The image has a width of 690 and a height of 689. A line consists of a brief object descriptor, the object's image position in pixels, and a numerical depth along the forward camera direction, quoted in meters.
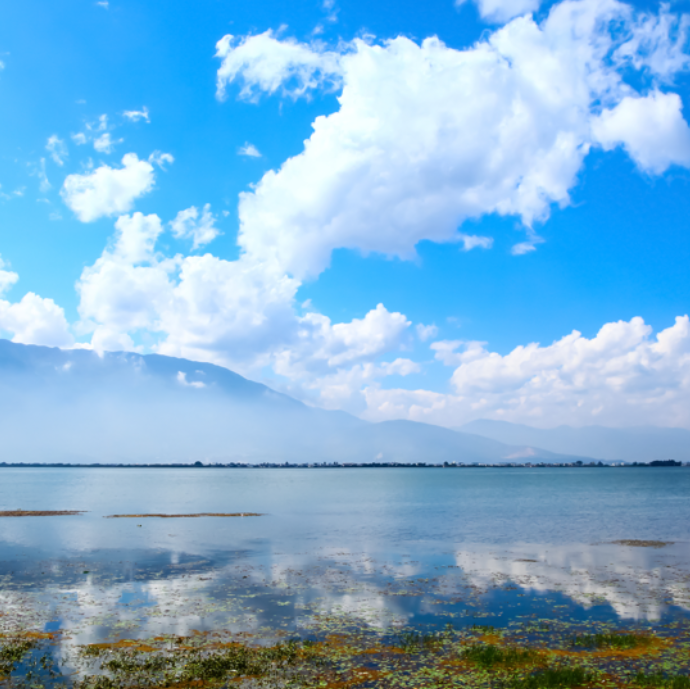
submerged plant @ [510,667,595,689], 18.72
